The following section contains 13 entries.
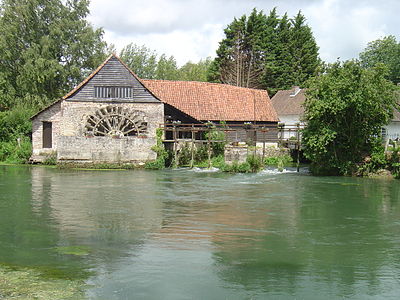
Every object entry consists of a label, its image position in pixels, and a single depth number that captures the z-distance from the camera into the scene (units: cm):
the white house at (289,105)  4519
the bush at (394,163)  2597
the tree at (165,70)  6775
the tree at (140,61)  6538
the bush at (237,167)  2912
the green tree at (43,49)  4203
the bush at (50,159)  3297
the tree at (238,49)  5141
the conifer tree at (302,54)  5206
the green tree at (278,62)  5188
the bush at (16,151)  3378
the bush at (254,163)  2920
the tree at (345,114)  2634
